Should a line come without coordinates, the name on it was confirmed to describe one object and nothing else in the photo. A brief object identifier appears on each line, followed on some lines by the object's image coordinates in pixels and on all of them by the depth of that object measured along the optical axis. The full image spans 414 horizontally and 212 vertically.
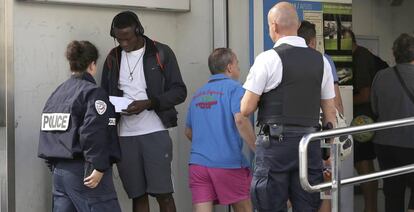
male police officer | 9.17
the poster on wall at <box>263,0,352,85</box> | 12.92
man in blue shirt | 10.98
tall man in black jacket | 11.17
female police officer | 9.68
